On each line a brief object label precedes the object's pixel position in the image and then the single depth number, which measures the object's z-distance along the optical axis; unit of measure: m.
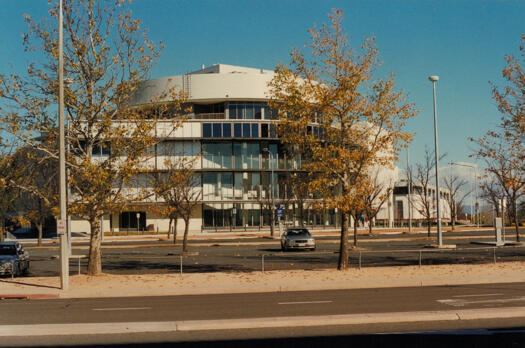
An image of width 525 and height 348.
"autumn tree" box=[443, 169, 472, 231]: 63.04
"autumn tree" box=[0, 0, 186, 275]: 21.39
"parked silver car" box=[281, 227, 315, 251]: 36.62
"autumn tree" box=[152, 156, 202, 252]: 38.18
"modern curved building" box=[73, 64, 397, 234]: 69.19
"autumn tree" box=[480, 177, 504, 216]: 53.26
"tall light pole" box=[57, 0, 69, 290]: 18.45
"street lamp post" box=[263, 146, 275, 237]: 57.88
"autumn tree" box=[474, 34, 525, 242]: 25.05
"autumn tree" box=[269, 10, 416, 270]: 23.17
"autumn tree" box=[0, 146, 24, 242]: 20.89
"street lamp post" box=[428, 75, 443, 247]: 35.06
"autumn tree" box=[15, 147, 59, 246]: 21.03
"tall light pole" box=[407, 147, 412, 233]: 57.06
